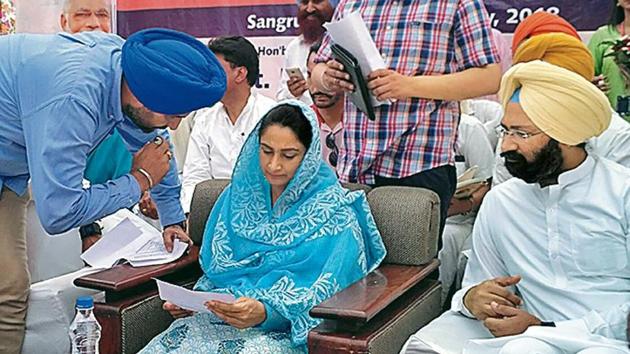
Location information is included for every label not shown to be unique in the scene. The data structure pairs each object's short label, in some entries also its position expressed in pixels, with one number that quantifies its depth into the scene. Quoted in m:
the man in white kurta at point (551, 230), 1.97
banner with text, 4.61
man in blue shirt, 1.99
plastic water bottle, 2.23
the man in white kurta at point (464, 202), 3.53
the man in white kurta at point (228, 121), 3.80
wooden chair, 2.13
